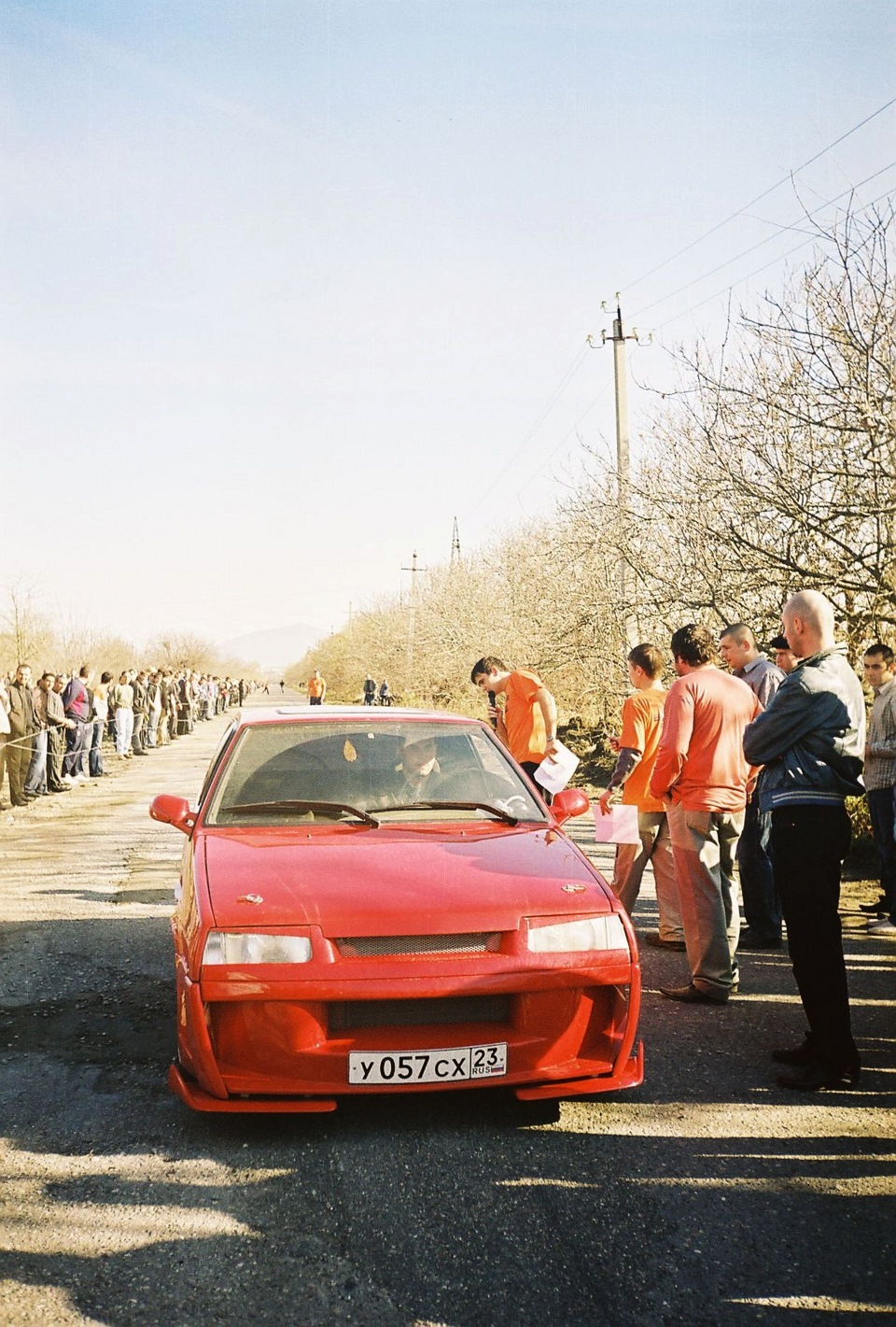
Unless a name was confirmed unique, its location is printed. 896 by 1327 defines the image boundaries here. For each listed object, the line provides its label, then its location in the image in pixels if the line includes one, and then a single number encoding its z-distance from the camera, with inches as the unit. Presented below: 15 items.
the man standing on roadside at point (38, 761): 712.4
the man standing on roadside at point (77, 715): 855.1
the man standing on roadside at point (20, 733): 666.8
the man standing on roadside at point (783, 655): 288.8
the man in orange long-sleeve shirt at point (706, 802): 227.5
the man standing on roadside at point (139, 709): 1239.5
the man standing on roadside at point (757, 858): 286.0
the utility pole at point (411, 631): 1764.3
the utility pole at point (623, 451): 617.2
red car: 147.2
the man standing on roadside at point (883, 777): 299.0
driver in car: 203.5
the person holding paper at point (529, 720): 320.5
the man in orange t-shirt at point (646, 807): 276.4
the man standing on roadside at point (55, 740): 758.5
